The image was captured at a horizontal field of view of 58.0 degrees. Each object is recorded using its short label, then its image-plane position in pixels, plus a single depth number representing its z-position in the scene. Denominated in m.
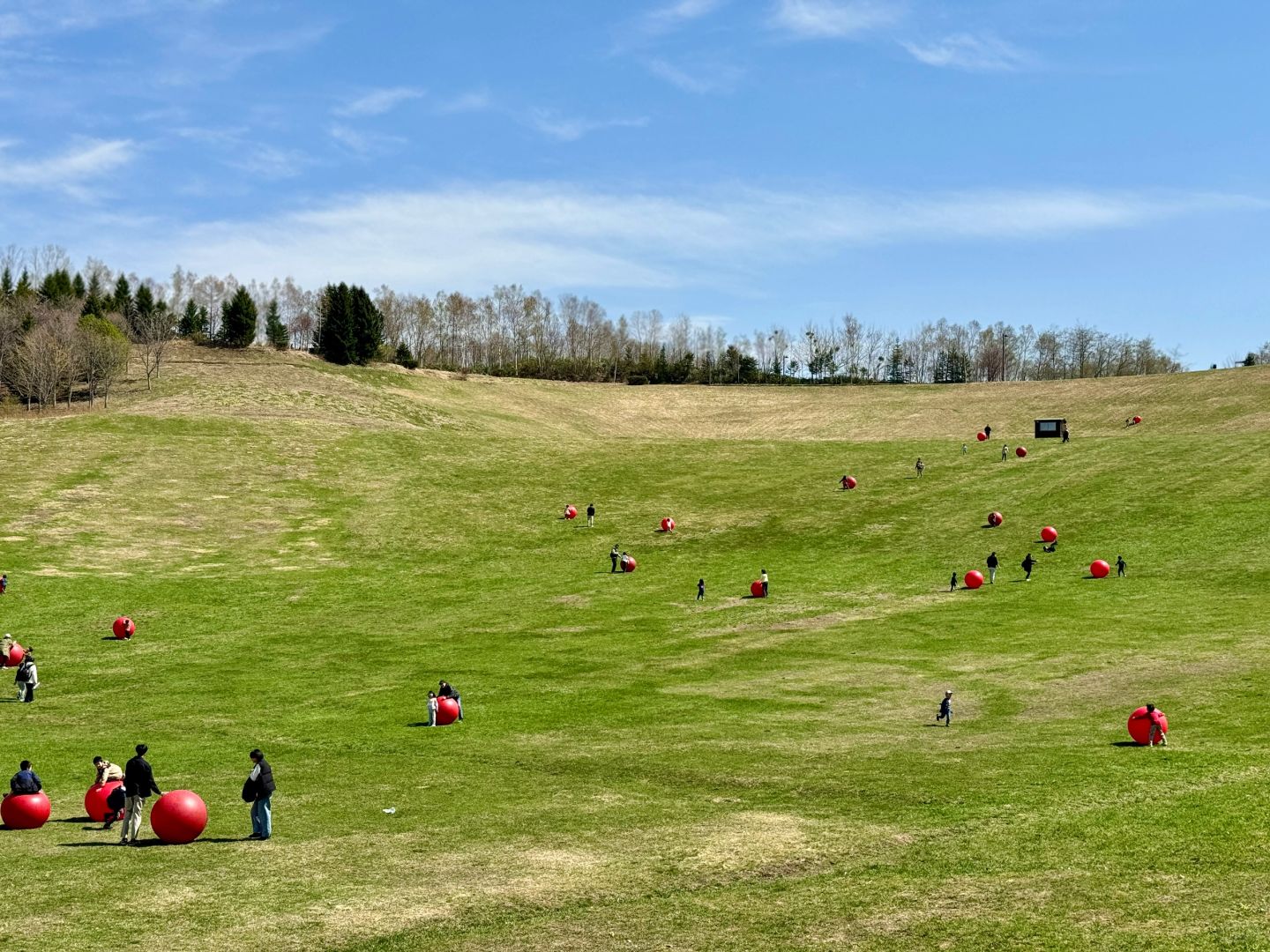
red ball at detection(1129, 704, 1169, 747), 33.97
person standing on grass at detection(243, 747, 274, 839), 25.02
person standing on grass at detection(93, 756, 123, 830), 27.89
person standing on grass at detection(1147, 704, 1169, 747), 33.84
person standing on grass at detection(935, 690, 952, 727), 39.26
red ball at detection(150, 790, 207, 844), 25.16
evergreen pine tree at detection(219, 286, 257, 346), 170.00
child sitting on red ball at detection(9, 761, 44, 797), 27.19
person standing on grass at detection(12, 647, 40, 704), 47.28
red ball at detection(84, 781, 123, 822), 27.62
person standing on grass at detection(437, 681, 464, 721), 42.94
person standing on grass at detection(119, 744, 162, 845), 25.44
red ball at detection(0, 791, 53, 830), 27.00
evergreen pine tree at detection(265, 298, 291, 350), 179.88
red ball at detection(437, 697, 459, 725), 41.84
